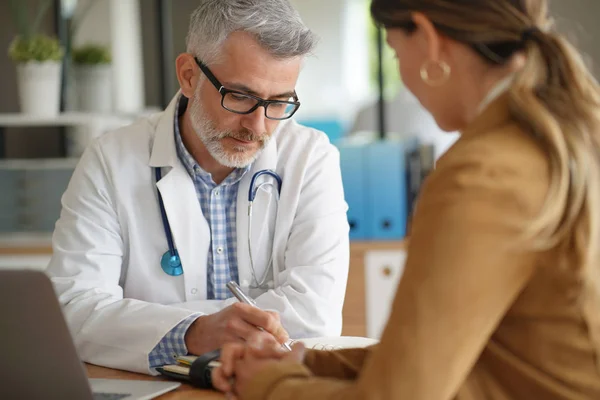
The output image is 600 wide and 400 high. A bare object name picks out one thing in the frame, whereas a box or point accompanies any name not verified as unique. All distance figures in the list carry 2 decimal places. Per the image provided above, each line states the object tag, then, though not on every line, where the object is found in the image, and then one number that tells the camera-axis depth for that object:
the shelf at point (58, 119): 3.31
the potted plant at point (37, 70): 3.33
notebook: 1.34
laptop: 1.04
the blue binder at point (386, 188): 3.22
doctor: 1.78
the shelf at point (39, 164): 3.36
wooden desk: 1.24
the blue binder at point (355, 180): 3.20
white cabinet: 3.21
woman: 0.83
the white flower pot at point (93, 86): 3.54
